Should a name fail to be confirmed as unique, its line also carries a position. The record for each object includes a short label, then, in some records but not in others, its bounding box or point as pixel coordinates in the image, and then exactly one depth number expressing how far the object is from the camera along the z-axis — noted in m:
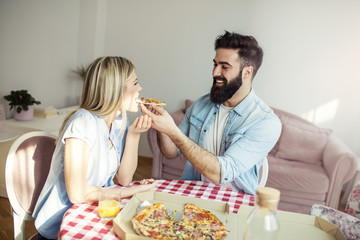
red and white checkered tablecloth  1.14
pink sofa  3.21
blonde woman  1.40
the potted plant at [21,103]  3.01
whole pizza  1.10
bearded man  1.66
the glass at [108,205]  1.23
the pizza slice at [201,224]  1.12
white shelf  2.95
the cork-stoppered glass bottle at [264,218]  0.85
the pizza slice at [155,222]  1.09
